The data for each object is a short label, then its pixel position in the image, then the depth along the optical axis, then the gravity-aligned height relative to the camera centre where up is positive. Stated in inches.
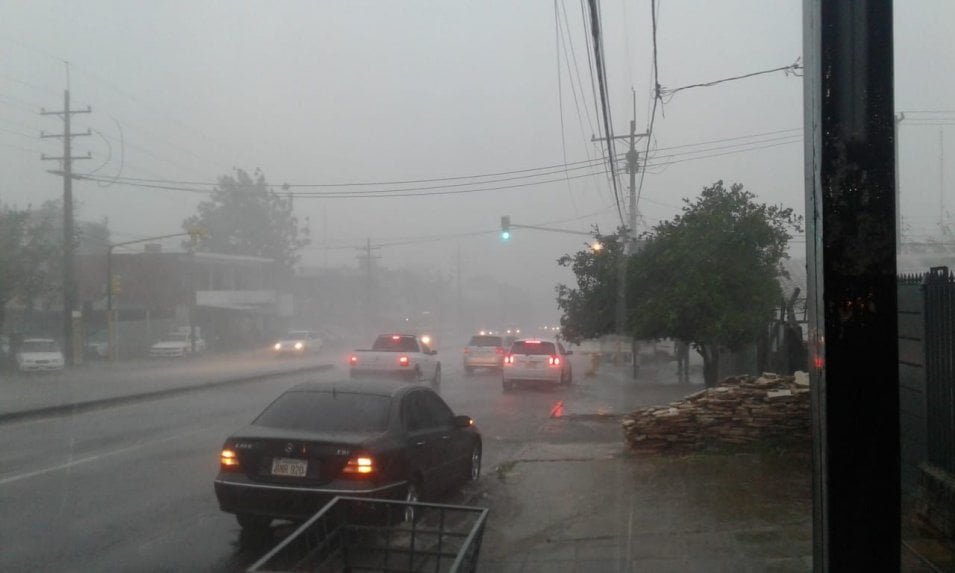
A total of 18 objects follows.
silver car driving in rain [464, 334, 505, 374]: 1375.5 -70.6
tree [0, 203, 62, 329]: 1683.3 +102.2
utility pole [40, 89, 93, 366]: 1557.6 +156.9
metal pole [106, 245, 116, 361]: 1723.7 -12.0
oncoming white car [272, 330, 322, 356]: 1977.1 -79.0
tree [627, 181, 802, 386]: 852.0 +29.2
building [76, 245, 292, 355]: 2239.2 +24.9
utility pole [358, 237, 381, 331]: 2913.4 +11.3
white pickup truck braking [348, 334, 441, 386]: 1010.7 -61.6
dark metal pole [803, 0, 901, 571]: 120.8 +1.5
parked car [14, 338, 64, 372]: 1518.2 -77.0
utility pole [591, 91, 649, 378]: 957.2 +85.4
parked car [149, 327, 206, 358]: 2044.8 -84.4
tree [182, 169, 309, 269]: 3595.0 +330.7
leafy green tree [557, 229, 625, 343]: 993.5 +16.3
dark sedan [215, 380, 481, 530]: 317.1 -51.4
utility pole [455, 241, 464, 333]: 3766.2 -31.6
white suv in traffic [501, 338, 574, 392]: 1082.7 -66.4
